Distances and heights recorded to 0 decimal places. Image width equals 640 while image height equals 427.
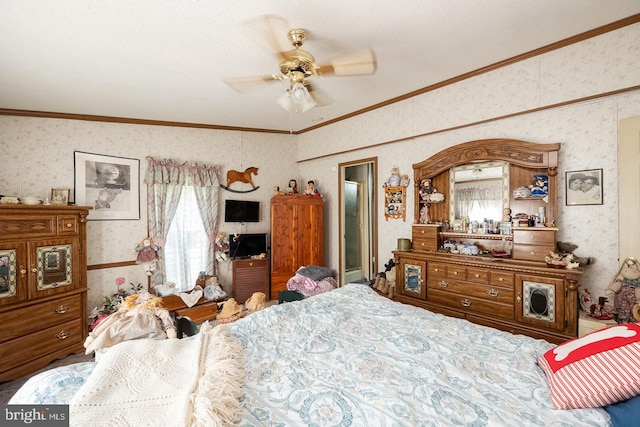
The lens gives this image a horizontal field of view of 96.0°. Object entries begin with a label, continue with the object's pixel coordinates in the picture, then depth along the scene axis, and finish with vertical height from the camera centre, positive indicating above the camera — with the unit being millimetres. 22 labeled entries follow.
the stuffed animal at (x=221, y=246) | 4457 -519
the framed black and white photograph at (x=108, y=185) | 3662 +384
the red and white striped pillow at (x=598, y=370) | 979 -590
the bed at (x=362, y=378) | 1020 -718
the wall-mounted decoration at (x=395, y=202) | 3760 +130
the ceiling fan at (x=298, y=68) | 1931 +1019
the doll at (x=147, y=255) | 3975 -569
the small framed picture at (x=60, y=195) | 3414 +231
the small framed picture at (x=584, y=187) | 2379 +193
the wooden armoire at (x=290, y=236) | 4527 -383
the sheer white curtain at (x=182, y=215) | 4098 -26
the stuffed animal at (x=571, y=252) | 2408 -369
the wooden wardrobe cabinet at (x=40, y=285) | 2555 -687
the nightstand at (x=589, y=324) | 2189 -876
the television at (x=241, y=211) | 4543 +32
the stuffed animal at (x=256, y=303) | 3615 -1141
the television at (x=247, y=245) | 4559 -510
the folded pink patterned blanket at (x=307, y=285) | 4098 -1051
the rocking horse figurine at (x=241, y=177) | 4629 +595
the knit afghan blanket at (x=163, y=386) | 968 -673
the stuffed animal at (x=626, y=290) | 2131 -606
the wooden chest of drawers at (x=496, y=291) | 2316 -751
